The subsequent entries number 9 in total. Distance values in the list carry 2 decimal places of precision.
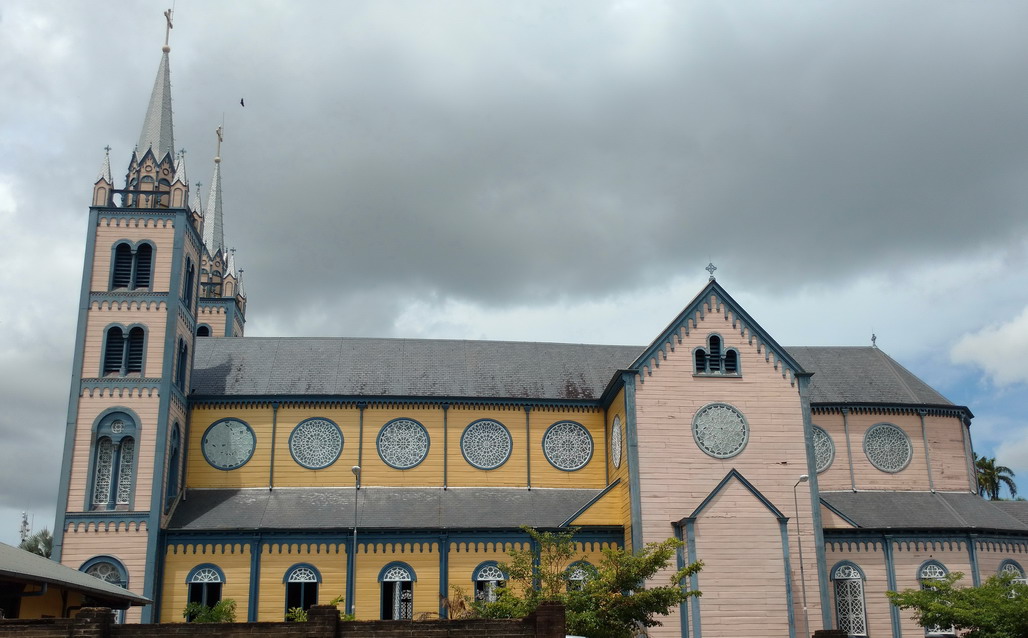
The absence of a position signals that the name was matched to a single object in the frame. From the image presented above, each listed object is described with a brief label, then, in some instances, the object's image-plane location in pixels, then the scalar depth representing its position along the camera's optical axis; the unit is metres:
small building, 27.22
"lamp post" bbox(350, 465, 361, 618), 32.88
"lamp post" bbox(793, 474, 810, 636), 36.07
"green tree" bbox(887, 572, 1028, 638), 30.39
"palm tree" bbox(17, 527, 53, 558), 77.19
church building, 38.31
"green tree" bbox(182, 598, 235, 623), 35.66
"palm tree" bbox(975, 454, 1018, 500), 78.68
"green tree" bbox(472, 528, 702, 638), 28.88
